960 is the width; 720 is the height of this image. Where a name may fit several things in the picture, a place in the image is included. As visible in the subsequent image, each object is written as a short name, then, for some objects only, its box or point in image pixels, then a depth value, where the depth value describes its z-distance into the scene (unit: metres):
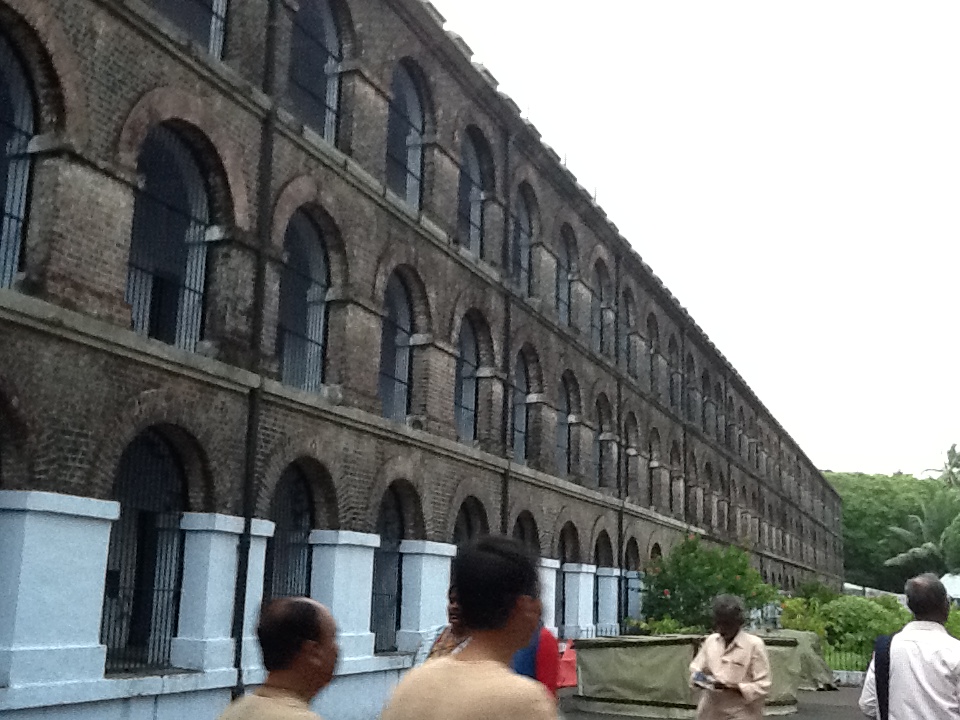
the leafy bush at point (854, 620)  22.59
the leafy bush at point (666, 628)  20.35
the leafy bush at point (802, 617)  22.52
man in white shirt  5.18
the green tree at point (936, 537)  61.88
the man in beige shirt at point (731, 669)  6.83
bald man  2.93
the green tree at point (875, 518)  81.06
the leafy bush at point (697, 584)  22.64
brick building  9.42
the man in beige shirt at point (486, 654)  2.48
